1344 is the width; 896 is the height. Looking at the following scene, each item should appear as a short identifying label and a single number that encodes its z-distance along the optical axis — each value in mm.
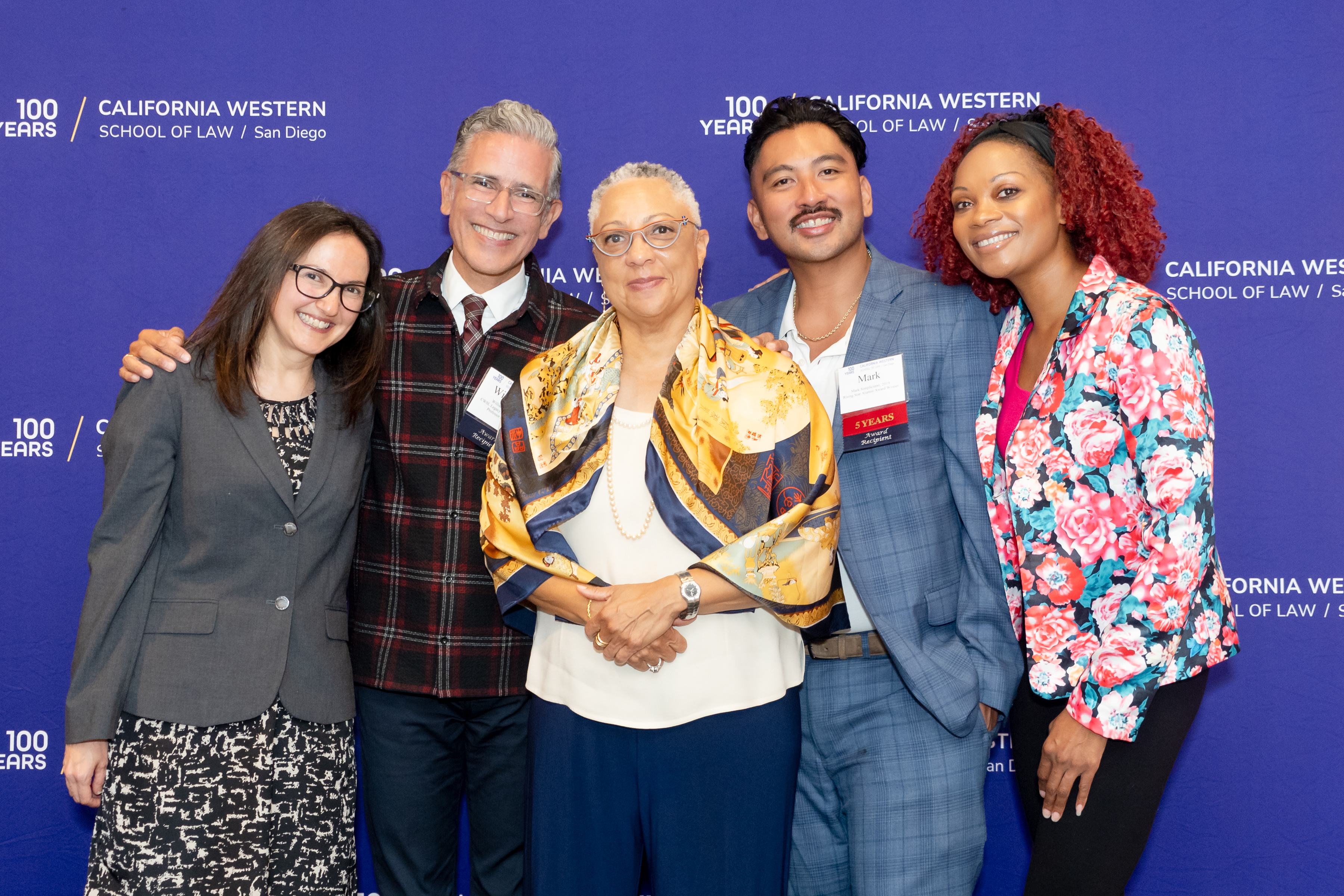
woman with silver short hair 1600
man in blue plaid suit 1870
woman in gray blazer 1725
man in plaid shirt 2031
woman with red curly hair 1554
